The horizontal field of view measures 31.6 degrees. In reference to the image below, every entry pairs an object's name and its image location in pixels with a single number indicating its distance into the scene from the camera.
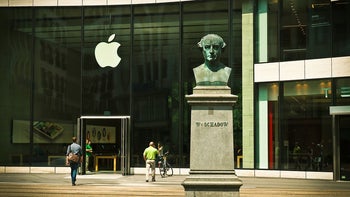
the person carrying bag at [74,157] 22.31
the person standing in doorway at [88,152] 29.53
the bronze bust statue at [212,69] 13.97
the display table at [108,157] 29.97
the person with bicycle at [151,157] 24.53
